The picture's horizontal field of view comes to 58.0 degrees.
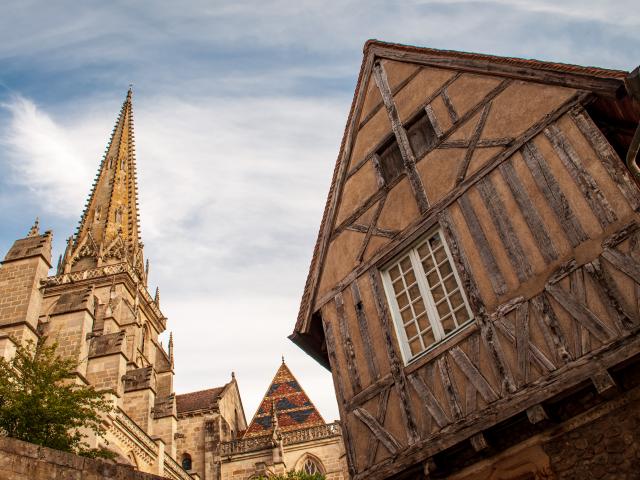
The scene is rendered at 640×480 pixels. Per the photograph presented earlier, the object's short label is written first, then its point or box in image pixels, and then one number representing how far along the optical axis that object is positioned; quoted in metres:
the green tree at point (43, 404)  9.39
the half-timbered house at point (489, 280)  4.76
